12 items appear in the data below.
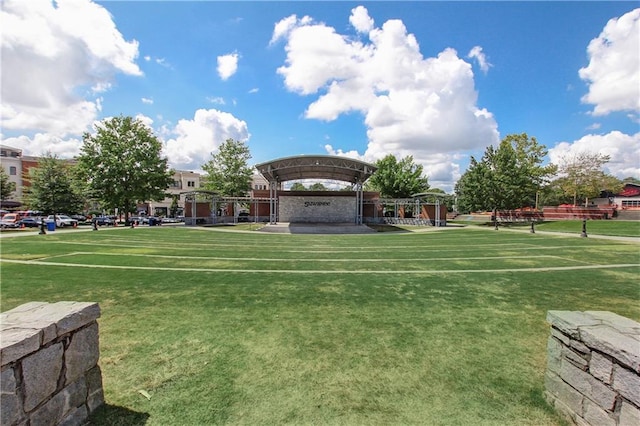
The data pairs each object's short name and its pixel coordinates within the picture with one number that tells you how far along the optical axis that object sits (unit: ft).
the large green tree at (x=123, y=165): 115.34
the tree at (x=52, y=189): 107.04
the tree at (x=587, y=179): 136.05
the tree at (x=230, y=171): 168.55
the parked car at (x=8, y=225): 100.63
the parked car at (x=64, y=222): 117.53
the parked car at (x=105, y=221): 132.66
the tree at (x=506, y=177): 129.49
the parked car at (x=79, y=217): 149.20
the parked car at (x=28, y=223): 106.26
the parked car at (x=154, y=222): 139.23
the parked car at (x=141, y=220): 153.44
